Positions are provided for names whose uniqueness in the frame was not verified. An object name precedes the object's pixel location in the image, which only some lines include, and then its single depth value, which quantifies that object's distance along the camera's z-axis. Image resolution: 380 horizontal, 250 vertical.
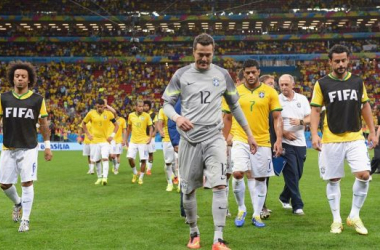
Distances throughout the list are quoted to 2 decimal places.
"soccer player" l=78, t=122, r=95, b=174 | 20.23
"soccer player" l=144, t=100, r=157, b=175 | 17.16
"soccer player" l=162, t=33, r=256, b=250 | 6.84
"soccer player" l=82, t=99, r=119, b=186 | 16.77
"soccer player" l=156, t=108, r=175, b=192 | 14.39
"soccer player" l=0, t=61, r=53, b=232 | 8.49
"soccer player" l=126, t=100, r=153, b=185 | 17.05
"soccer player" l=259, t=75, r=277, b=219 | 9.36
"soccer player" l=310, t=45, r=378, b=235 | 7.73
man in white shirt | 10.02
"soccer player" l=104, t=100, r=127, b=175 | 17.85
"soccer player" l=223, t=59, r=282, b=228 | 8.61
